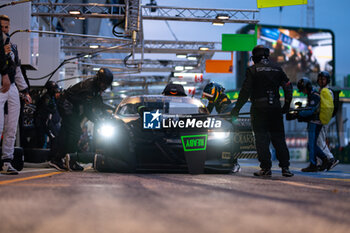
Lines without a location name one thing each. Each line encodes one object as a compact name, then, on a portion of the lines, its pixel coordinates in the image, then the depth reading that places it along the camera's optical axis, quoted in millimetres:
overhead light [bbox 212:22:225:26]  20156
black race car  6773
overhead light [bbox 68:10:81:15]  18750
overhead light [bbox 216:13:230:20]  19516
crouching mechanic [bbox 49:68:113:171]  7469
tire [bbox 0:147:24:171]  7059
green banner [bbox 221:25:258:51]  18409
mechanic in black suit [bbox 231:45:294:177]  6977
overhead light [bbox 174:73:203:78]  31328
